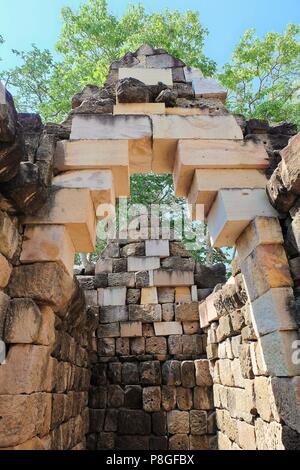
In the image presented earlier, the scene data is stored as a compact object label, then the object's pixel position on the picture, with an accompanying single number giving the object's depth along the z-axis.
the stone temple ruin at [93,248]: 2.62
